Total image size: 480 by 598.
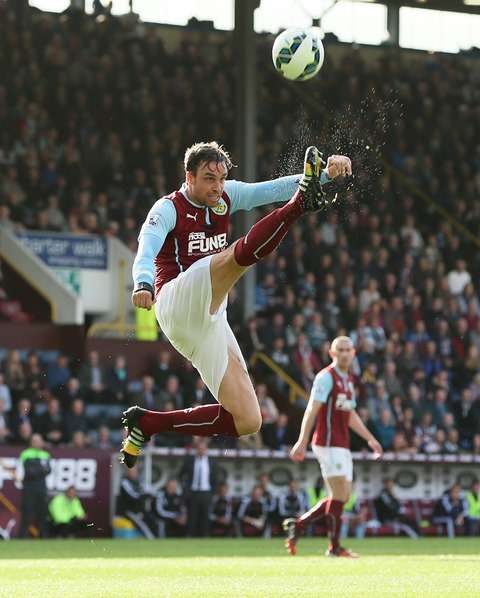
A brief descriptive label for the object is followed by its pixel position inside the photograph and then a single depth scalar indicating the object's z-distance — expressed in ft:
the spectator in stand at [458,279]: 91.15
